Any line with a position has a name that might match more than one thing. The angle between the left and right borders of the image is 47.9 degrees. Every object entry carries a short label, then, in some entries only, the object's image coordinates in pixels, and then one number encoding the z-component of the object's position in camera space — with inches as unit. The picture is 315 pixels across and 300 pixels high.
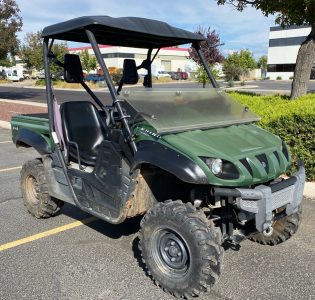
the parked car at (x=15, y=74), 2161.7
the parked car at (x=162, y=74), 1924.2
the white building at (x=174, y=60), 2036.9
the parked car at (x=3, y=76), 2226.4
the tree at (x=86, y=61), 1582.2
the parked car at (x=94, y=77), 1545.3
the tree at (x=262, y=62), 3166.8
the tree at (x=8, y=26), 799.7
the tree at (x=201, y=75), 581.9
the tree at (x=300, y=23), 325.1
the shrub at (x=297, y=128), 213.2
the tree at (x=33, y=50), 1678.2
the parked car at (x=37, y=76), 2132.6
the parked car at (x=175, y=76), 1926.3
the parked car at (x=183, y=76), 1966.8
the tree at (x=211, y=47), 825.4
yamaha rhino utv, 109.1
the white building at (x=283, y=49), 2106.3
